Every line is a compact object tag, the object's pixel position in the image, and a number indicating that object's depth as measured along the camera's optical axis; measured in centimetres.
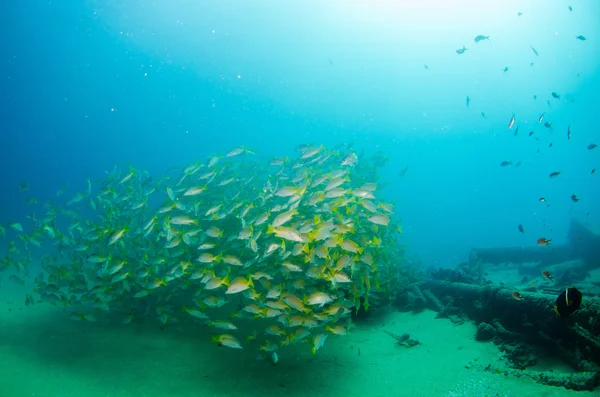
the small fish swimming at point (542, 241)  781
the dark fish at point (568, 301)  362
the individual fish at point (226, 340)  488
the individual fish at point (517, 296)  651
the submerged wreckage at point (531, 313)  507
